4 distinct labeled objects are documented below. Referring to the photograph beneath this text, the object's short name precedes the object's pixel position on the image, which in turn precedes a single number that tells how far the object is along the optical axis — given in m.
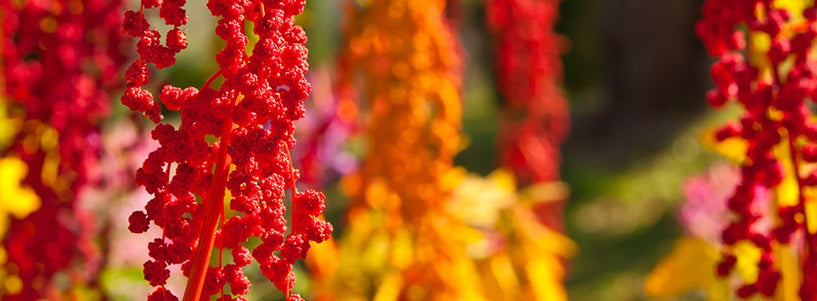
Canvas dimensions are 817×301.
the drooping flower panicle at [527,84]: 2.44
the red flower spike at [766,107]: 1.10
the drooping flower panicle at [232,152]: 1.00
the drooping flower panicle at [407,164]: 1.66
